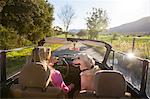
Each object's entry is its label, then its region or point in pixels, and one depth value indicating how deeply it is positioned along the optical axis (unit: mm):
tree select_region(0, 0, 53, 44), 8642
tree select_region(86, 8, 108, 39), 18243
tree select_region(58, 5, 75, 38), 20398
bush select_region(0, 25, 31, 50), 7528
